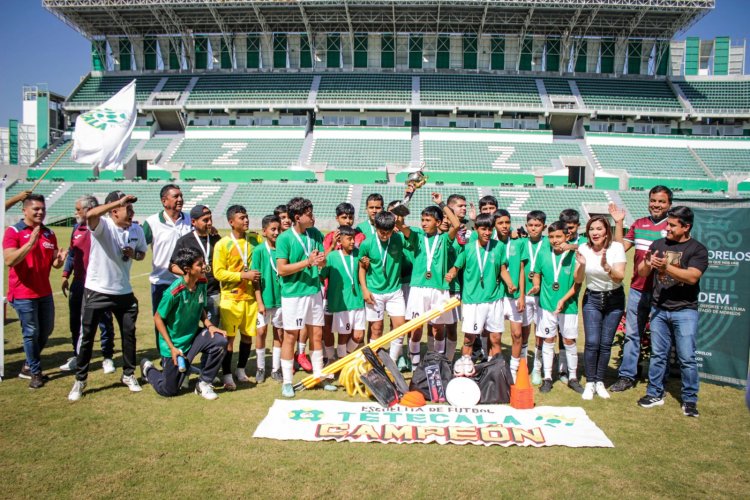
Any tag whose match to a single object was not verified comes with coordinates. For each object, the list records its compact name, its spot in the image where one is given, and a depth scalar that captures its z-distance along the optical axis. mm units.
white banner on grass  4883
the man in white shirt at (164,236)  6582
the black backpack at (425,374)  6082
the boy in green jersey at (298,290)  6223
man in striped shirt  6340
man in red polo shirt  6031
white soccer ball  6121
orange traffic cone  5715
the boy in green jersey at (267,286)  6668
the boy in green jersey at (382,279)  6680
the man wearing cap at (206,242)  6402
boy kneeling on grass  5832
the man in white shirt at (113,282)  5895
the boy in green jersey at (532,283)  6812
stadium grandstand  37875
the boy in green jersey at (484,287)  6574
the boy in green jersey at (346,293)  6719
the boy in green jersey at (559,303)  6453
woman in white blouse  6129
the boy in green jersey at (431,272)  6852
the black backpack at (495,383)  5898
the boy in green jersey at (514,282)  6633
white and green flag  6773
